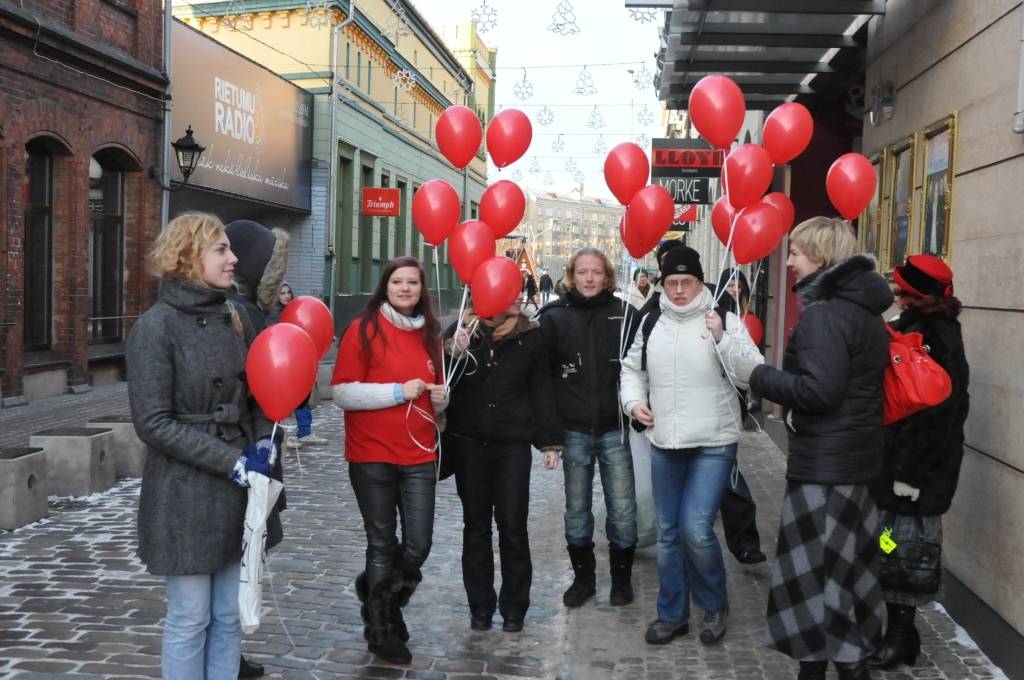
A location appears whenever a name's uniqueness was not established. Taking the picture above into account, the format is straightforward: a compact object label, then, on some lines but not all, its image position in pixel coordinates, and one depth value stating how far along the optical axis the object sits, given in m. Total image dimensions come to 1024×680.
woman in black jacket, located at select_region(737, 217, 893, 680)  3.92
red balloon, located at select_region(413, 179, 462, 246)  4.96
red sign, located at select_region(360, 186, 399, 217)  26.23
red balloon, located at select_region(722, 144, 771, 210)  4.91
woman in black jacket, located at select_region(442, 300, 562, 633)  4.94
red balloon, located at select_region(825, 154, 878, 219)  5.02
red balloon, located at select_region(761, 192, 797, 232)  5.35
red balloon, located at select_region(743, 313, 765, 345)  6.49
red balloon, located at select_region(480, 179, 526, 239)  5.14
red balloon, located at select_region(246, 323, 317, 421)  3.51
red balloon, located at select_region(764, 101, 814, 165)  5.30
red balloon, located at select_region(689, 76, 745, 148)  5.11
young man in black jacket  5.34
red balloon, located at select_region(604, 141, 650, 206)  5.39
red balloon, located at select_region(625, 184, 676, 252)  5.26
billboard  16.98
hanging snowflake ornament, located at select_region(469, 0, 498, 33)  8.03
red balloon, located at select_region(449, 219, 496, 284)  4.90
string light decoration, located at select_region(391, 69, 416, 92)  28.92
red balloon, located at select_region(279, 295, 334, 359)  4.32
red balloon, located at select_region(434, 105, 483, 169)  5.25
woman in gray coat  3.34
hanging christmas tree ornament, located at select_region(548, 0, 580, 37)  7.77
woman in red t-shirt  4.55
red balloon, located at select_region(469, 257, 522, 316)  4.65
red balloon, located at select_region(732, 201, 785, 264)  4.93
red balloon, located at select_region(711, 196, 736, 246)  5.35
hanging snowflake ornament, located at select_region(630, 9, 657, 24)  8.16
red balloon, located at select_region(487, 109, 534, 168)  5.32
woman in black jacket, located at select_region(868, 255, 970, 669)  4.34
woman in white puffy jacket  4.68
